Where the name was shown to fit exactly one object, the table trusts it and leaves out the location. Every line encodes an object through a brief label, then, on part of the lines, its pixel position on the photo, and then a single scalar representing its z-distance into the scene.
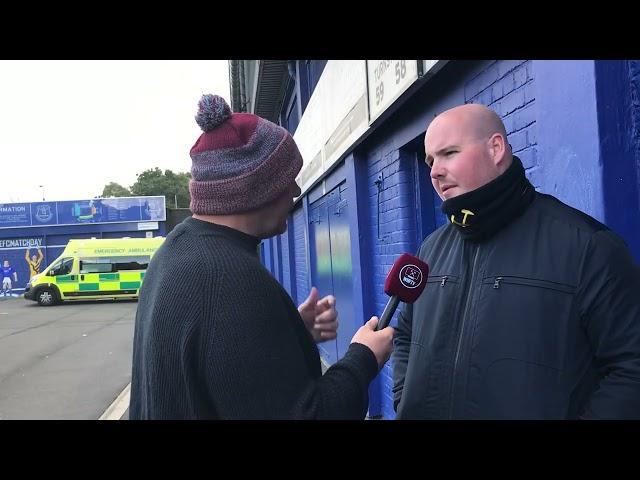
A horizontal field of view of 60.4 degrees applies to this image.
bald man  1.48
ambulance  23.42
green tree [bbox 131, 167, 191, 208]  69.31
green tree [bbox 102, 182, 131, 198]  85.31
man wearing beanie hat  1.27
